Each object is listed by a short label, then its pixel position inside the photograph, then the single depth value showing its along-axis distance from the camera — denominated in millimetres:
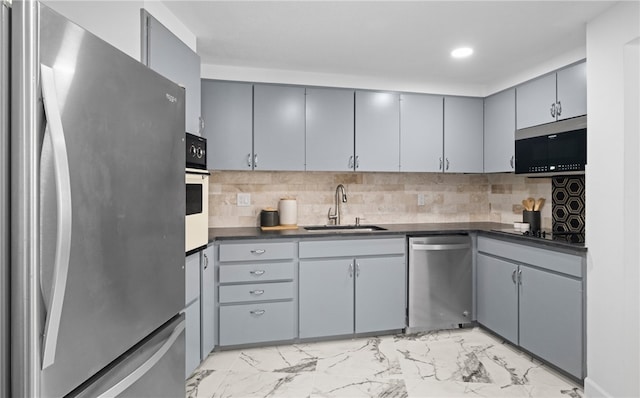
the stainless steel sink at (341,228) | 3539
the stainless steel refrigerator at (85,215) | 788
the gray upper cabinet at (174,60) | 1946
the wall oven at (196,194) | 2258
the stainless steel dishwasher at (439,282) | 3236
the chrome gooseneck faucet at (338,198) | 3703
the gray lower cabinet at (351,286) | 3031
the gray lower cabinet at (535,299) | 2391
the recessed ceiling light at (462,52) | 2789
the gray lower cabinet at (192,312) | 2350
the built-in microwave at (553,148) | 2471
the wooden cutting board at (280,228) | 3316
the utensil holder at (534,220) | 3117
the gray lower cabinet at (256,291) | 2871
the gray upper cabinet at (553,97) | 2627
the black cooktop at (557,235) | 2611
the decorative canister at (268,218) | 3400
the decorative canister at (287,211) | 3486
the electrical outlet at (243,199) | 3506
